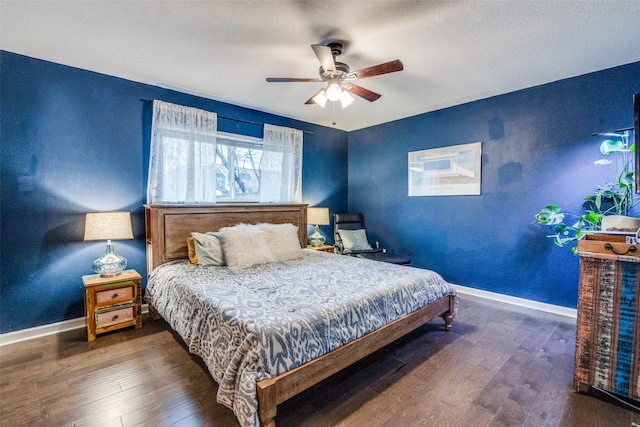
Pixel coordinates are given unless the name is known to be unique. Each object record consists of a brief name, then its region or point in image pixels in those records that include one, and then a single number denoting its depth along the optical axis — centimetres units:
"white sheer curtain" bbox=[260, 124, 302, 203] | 418
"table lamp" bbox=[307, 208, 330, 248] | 432
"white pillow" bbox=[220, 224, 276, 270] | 288
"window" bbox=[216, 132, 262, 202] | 380
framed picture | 382
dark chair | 418
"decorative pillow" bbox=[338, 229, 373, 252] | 450
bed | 150
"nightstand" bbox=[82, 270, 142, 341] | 257
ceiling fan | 216
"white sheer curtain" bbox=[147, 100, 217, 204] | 321
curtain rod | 374
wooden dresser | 171
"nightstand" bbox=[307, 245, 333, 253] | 427
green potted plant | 266
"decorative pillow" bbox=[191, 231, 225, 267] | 289
